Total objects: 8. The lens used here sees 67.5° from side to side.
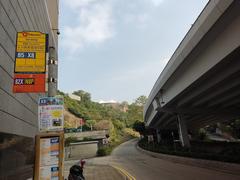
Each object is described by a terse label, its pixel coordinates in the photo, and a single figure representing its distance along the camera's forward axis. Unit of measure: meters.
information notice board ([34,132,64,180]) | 3.65
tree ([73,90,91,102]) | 95.81
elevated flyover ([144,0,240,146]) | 8.62
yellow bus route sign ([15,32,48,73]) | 4.99
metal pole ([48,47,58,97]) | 4.03
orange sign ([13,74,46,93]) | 4.97
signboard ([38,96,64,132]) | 3.69
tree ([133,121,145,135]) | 52.24
